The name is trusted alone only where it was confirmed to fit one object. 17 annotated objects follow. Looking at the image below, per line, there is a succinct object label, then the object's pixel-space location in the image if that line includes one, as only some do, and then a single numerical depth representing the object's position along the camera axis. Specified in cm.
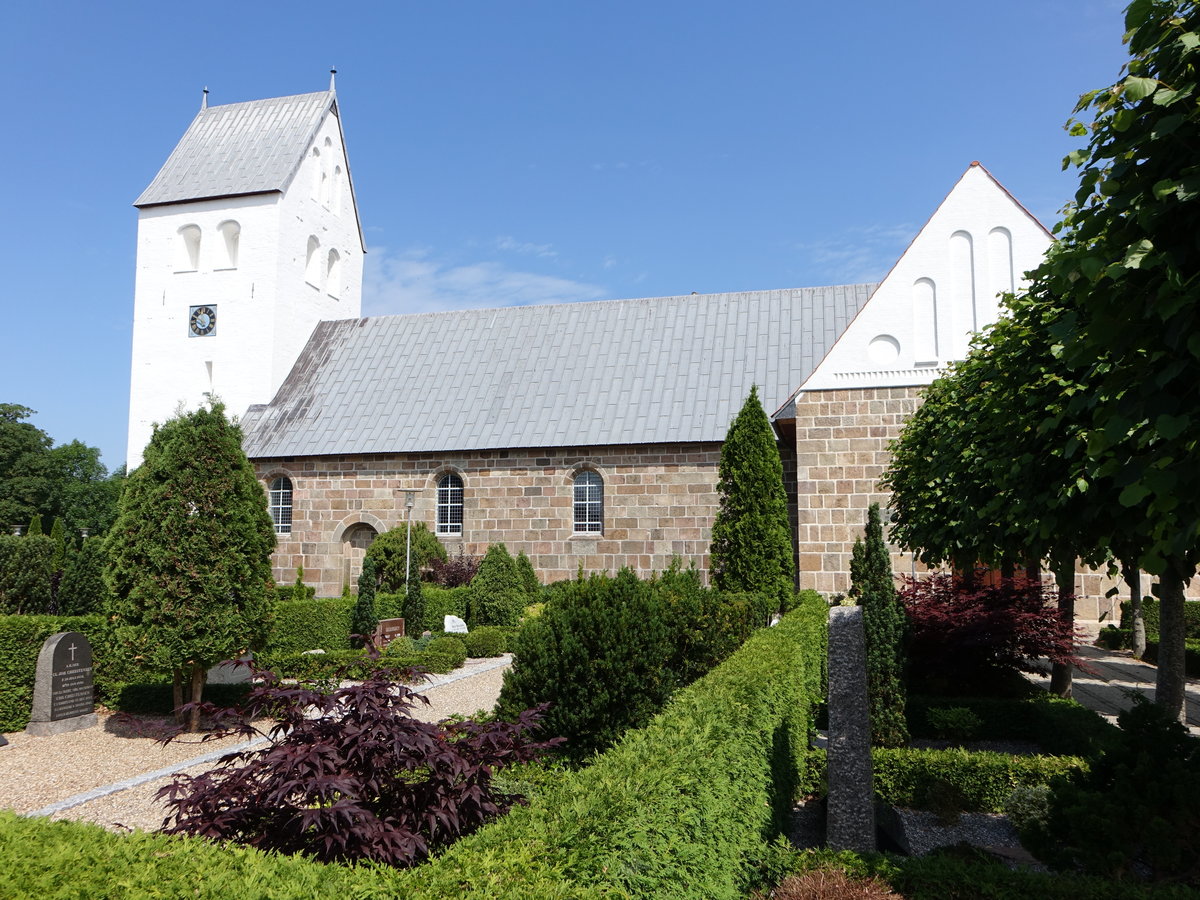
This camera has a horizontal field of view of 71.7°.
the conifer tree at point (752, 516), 1359
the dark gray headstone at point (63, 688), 833
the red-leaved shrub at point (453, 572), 1752
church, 1515
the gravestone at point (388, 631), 1245
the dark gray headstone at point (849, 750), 482
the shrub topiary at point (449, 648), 1215
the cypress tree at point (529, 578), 1686
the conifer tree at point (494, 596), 1519
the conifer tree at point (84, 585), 1227
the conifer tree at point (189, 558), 777
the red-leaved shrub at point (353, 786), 329
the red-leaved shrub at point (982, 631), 826
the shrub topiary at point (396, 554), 1719
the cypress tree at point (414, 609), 1365
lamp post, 1634
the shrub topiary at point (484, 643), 1352
